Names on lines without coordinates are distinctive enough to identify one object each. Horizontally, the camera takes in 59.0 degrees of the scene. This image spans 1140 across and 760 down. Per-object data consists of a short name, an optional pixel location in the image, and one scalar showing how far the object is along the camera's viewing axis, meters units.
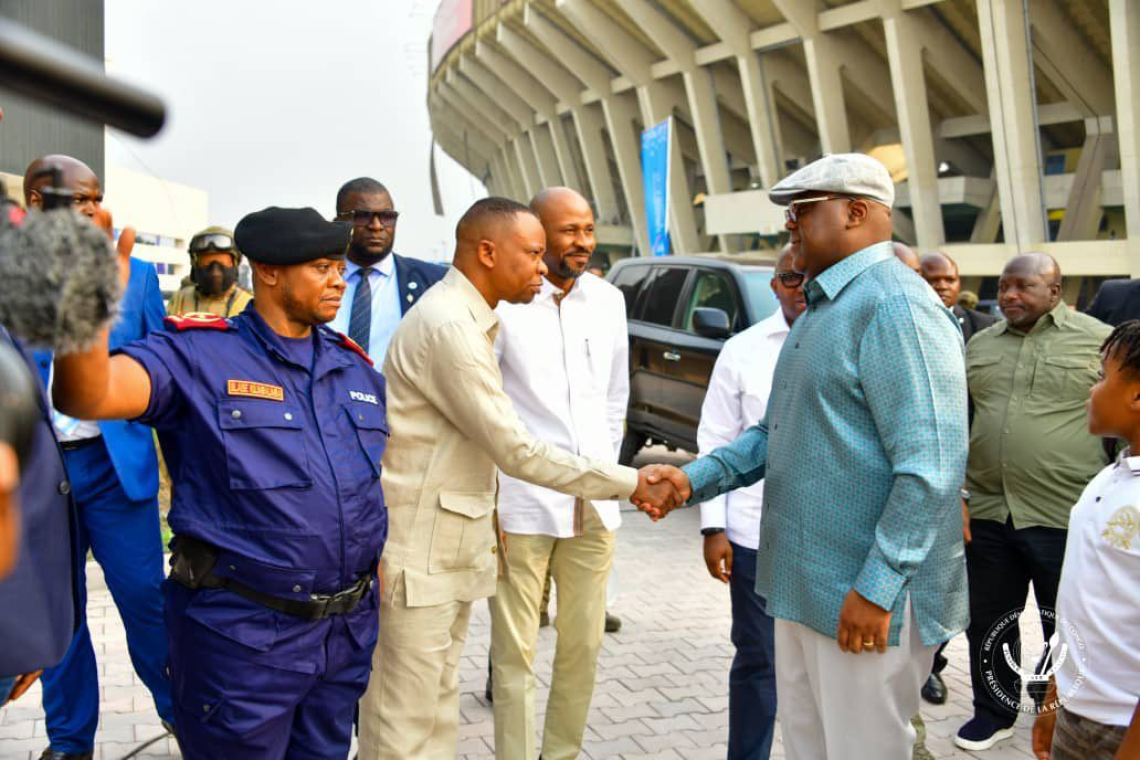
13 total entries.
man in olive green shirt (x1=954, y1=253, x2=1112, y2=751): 4.23
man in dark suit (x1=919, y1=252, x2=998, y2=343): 5.88
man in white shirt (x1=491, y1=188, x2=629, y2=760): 3.72
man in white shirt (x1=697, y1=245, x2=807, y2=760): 3.72
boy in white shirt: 2.36
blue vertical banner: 16.94
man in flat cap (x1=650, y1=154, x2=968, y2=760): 2.45
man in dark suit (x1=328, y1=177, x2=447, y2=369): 4.46
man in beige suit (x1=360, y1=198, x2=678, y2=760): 3.09
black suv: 8.15
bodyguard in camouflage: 5.54
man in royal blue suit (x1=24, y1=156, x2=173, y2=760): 3.61
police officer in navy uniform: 2.43
